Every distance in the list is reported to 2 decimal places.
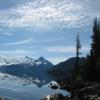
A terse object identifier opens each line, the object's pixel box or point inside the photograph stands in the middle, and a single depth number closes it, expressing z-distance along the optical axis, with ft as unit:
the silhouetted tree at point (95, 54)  107.94
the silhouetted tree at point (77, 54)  134.32
